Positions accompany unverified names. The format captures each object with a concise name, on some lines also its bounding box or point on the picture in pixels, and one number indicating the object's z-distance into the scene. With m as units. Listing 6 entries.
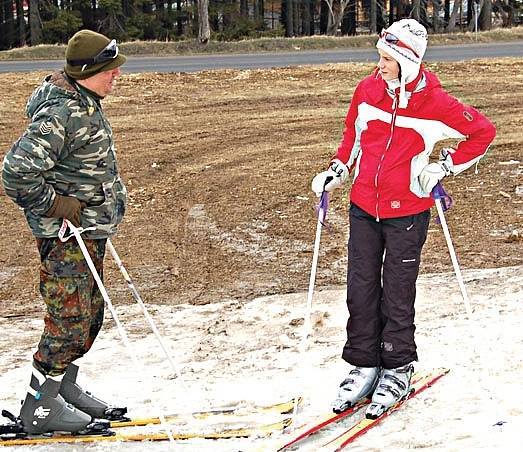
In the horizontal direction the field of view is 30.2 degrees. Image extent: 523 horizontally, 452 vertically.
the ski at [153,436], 5.22
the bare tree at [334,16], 39.16
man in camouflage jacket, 4.82
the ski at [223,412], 5.46
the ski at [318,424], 4.99
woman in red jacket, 5.11
